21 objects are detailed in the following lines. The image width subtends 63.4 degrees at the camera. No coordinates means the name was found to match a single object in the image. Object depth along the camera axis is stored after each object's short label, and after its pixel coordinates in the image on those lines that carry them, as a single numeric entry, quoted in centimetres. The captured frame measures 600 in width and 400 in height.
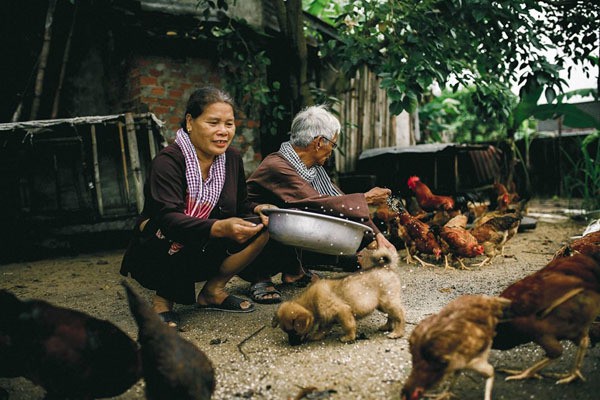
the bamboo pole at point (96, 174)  634
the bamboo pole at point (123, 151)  648
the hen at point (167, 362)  210
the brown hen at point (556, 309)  232
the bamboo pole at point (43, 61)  748
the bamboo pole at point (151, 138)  645
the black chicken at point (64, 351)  205
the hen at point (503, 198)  749
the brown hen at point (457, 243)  533
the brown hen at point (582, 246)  356
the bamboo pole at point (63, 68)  771
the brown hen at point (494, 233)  564
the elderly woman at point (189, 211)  349
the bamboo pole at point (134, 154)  631
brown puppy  313
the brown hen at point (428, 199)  680
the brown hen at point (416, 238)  561
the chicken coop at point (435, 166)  845
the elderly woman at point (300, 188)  387
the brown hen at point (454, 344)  214
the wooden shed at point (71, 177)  635
